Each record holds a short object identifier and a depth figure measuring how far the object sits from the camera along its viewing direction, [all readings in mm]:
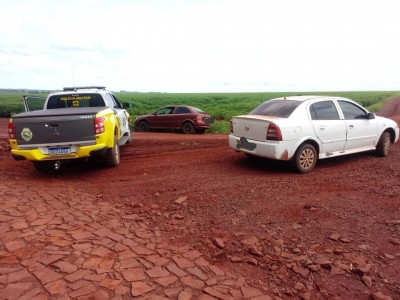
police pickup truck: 6133
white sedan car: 6277
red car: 15086
